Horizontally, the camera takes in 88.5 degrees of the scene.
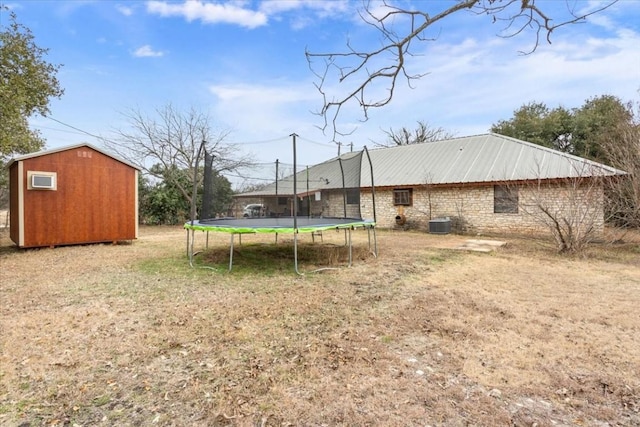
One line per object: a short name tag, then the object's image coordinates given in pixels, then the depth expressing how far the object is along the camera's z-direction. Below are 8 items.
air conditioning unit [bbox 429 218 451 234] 11.44
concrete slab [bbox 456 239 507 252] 7.84
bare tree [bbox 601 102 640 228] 7.26
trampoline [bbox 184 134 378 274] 5.40
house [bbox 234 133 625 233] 8.20
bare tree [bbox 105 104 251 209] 15.55
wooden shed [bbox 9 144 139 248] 7.18
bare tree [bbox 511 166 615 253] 6.89
